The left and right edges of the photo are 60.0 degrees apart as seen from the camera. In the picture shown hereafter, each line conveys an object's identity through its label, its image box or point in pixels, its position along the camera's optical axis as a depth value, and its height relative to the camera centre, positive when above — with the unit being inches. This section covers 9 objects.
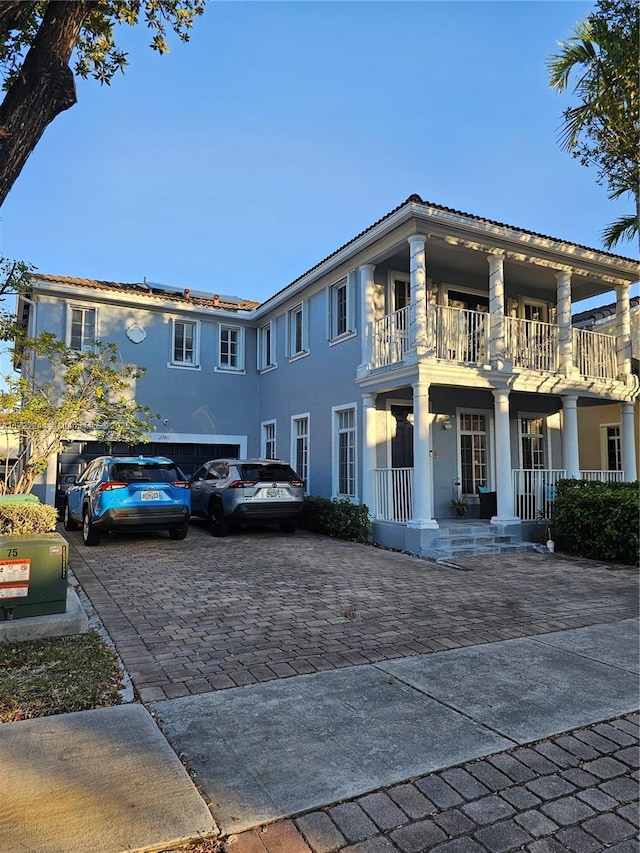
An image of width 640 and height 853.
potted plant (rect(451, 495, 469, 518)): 510.3 -35.6
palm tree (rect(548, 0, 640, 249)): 387.9 +278.6
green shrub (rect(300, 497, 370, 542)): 458.3 -42.9
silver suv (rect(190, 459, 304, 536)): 446.0 -20.8
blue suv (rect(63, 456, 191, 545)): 380.2 -19.4
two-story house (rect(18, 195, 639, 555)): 440.5 +101.4
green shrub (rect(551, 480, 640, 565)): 379.6 -38.5
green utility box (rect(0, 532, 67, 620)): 191.0 -37.4
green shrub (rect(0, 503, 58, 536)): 271.7 -24.4
